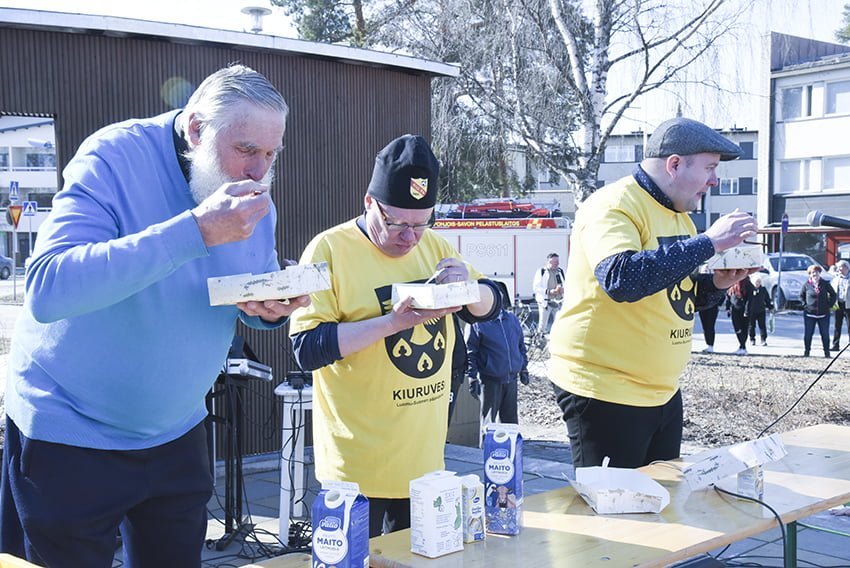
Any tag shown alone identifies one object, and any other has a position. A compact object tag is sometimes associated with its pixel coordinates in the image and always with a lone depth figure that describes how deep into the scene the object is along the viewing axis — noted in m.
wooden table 2.12
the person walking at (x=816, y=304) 15.07
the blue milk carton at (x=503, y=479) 2.27
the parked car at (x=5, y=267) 29.58
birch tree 12.73
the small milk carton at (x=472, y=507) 2.18
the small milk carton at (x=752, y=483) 2.68
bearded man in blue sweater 1.90
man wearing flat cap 2.98
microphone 3.24
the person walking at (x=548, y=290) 16.34
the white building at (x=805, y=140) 30.99
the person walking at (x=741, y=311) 15.64
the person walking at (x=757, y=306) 16.19
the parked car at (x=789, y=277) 24.11
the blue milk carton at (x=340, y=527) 1.85
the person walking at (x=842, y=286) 16.01
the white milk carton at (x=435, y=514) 2.08
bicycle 13.73
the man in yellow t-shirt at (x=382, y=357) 2.61
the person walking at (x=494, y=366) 7.14
